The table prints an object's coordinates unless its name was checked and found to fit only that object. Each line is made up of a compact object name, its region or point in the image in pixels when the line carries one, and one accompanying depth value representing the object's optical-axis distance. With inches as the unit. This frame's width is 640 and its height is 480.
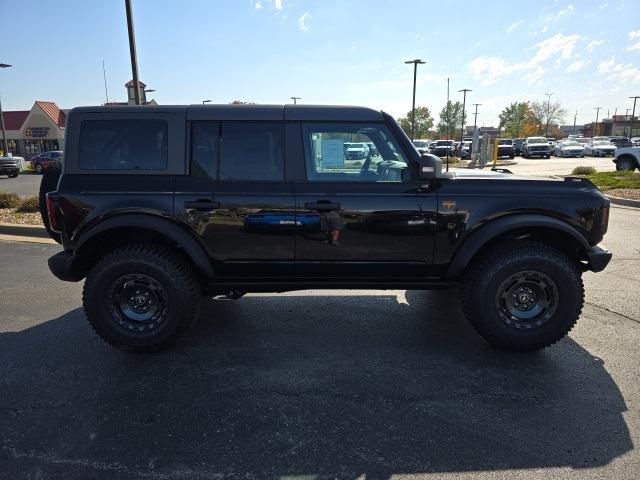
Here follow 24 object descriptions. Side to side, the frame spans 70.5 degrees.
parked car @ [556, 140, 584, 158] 1540.4
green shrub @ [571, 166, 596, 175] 689.0
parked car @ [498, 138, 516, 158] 1456.7
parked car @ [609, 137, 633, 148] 1777.1
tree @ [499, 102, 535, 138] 3166.8
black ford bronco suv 138.9
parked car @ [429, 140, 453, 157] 1338.8
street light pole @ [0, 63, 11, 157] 1132.5
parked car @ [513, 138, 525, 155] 1696.6
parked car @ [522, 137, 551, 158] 1502.2
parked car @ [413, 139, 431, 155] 1392.5
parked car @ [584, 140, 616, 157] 1532.9
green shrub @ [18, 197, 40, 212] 394.6
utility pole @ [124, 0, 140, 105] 417.1
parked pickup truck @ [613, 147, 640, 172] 700.7
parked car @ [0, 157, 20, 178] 935.7
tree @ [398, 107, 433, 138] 3063.5
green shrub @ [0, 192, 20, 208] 411.2
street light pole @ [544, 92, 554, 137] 3406.3
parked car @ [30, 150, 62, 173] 1128.3
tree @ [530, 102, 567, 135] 3420.3
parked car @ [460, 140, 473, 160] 1324.9
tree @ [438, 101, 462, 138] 2701.8
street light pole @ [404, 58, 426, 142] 1263.2
